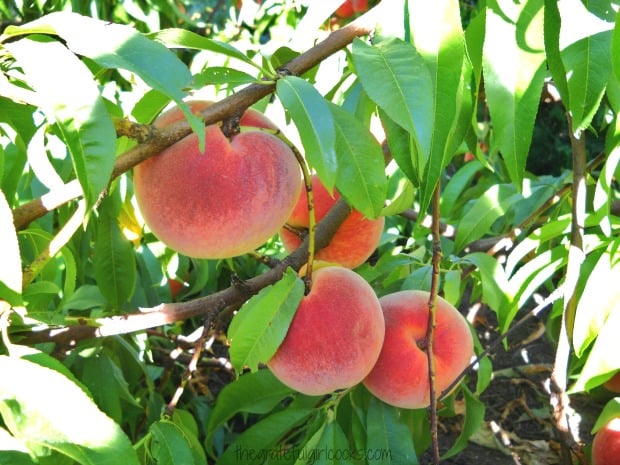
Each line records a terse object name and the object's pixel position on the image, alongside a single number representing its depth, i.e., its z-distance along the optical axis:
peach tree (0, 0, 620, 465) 0.55
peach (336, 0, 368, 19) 1.99
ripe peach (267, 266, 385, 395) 0.88
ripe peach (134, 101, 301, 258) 0.70
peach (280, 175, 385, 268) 1.06
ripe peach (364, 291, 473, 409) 1.00
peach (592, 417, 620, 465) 1.16
